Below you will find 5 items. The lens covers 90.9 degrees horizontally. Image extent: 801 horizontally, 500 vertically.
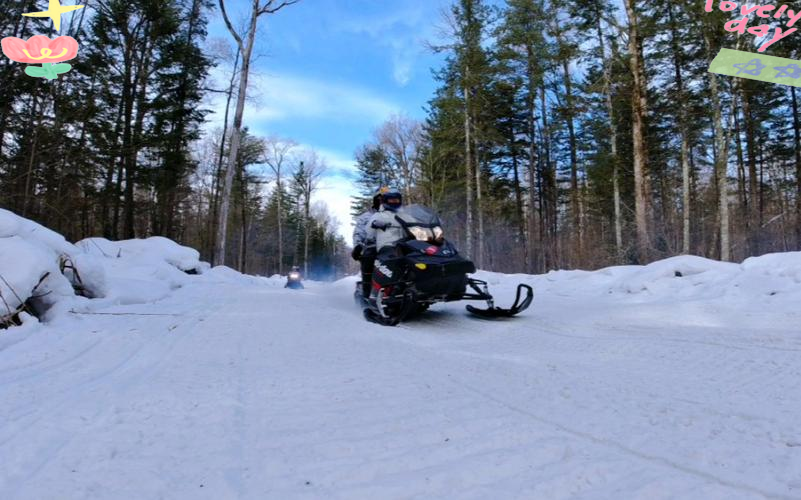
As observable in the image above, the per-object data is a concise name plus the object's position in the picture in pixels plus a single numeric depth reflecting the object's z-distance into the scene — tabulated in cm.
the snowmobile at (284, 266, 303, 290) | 1639
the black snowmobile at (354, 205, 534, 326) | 430
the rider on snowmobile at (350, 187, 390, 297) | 561
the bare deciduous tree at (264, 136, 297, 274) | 3322
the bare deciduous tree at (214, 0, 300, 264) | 1343
